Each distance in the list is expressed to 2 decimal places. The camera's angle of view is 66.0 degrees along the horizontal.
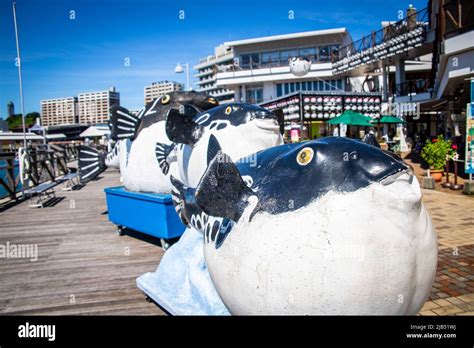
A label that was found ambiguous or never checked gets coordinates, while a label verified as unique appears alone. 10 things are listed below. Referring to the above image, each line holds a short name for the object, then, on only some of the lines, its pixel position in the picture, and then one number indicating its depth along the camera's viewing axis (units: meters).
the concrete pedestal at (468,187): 8.48
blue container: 4.74
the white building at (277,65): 29.89
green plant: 10.16
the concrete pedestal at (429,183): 9.71
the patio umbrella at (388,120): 16.20
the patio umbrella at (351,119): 12.87
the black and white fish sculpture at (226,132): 3.67
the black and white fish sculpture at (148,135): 4.98
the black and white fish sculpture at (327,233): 1.73
